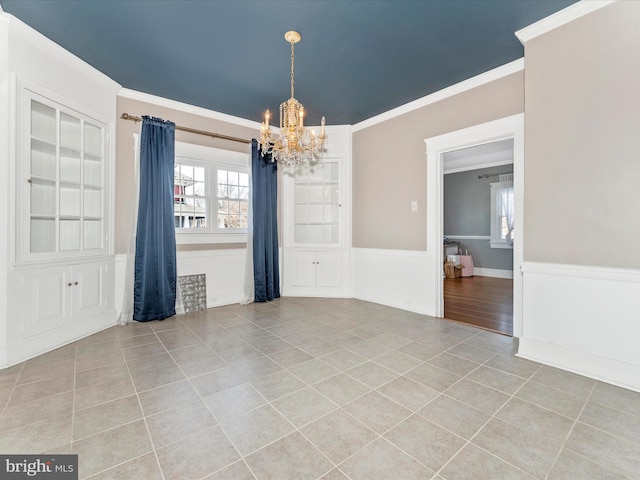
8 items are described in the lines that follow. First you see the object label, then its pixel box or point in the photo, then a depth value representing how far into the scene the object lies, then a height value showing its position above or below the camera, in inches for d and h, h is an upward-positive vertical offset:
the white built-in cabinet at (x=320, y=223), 202.7 +11.0
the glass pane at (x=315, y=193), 207.2 +31.1
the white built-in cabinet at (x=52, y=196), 103.4 +16.8
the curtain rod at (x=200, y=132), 147.3 +59.4
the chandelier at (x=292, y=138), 109.5 +37.9
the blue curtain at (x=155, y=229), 147.2 +4.5
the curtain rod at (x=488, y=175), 288.4 +63.7
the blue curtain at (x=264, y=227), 185.6 +7.5
